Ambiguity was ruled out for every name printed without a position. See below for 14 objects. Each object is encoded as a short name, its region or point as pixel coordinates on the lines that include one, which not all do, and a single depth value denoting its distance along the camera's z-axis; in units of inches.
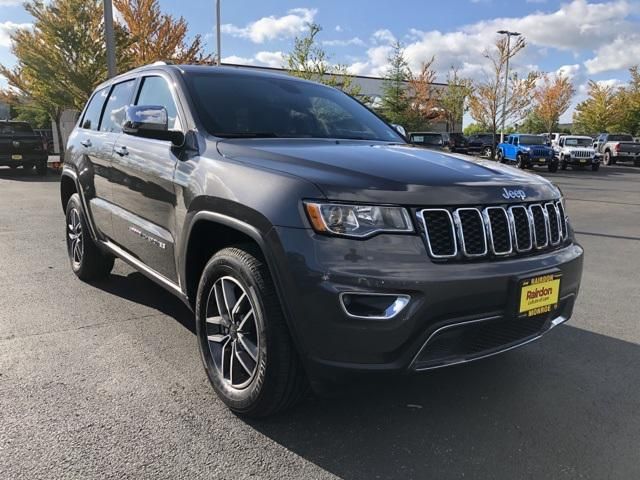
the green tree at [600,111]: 1852.9
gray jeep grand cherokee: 93.4
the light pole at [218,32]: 898.7
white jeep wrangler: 1064.8
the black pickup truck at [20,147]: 734.5
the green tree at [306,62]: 915.5
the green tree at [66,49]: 781.9
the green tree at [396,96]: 1213.7
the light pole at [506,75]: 1289.5
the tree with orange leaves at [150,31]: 886.4
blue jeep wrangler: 1007.6
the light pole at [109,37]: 529.0
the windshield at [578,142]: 1092.5
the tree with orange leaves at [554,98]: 1798.7
